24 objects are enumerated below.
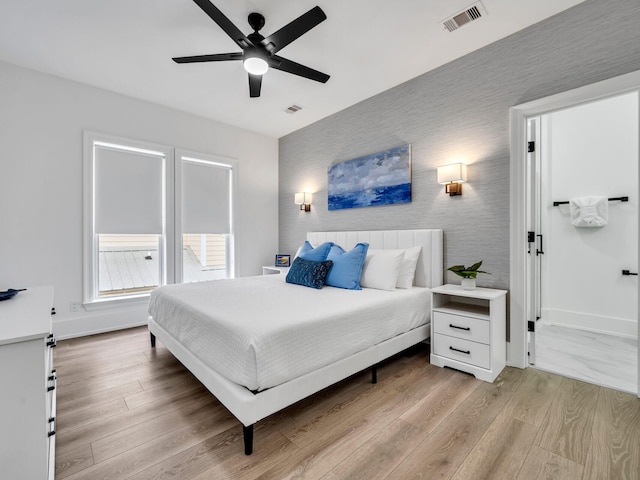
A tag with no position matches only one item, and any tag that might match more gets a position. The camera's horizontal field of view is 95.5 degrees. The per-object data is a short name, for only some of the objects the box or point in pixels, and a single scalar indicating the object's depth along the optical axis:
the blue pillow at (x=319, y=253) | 3.32
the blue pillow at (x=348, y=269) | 2.87
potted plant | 2.49
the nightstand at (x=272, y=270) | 4.46
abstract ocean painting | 3.32
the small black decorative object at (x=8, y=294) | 1.71
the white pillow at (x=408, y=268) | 2.95
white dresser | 0.98
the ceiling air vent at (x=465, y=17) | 2.23
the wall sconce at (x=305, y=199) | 4.56
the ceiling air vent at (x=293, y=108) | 3.94
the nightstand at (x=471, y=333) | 2.30
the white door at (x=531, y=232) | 2.53
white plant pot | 2.52
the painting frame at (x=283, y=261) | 4.76
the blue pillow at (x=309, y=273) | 2.93
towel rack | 3.18
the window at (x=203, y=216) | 4.16
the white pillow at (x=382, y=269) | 2.84
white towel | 3.30
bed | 1.57
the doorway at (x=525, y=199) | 2.10
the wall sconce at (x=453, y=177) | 2.73
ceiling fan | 1.94
